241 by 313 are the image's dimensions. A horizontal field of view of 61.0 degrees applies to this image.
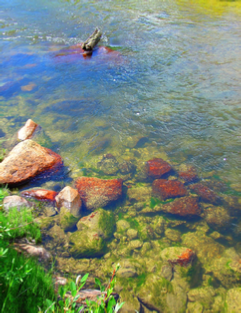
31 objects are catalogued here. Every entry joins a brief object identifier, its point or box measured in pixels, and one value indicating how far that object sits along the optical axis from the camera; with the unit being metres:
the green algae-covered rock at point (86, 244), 3.07
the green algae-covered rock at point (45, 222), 3.11
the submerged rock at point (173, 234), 3.51
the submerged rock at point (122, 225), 3.58
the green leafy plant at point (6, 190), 3.28
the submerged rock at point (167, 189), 4.10
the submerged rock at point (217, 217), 3.60
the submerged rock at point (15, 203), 2.90
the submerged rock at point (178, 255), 3.11
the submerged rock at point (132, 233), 3.47
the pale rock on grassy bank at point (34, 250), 2.28
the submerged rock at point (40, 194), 3.54
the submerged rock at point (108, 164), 4.51
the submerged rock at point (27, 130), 4.89
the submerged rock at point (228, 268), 2.92
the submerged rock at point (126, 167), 4.53
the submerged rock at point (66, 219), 3.34
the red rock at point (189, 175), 4.33
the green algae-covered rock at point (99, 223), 3.38
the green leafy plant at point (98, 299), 1.40
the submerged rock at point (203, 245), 3.23
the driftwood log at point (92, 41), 9.22
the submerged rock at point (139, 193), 4.07
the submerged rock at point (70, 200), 3.50
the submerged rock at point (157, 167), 4.43
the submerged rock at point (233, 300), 2.59
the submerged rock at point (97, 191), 3.80
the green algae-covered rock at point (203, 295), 2.72
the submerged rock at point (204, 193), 3.97
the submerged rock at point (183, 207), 3.82
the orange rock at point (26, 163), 3.63
